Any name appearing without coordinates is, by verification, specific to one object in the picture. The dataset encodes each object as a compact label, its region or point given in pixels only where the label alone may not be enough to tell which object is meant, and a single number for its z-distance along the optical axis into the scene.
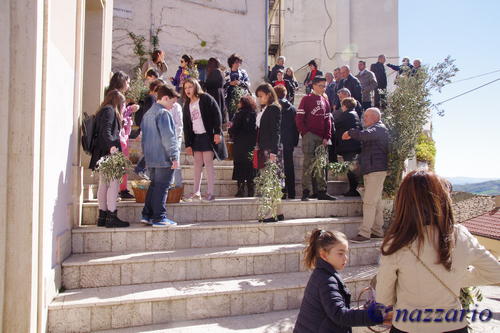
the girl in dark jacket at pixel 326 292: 2.50
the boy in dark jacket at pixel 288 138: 7.07
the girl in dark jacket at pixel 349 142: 7.45
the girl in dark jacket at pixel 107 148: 5.08
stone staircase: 4.00
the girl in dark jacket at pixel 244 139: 6.96
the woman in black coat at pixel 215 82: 8.20
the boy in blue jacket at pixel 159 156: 5.20
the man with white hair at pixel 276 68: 10.93
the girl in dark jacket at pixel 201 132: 6.22
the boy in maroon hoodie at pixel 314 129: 6.70
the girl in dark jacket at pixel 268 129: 6.09
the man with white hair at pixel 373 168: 5.87
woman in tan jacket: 2.17
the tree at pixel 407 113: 6.30
